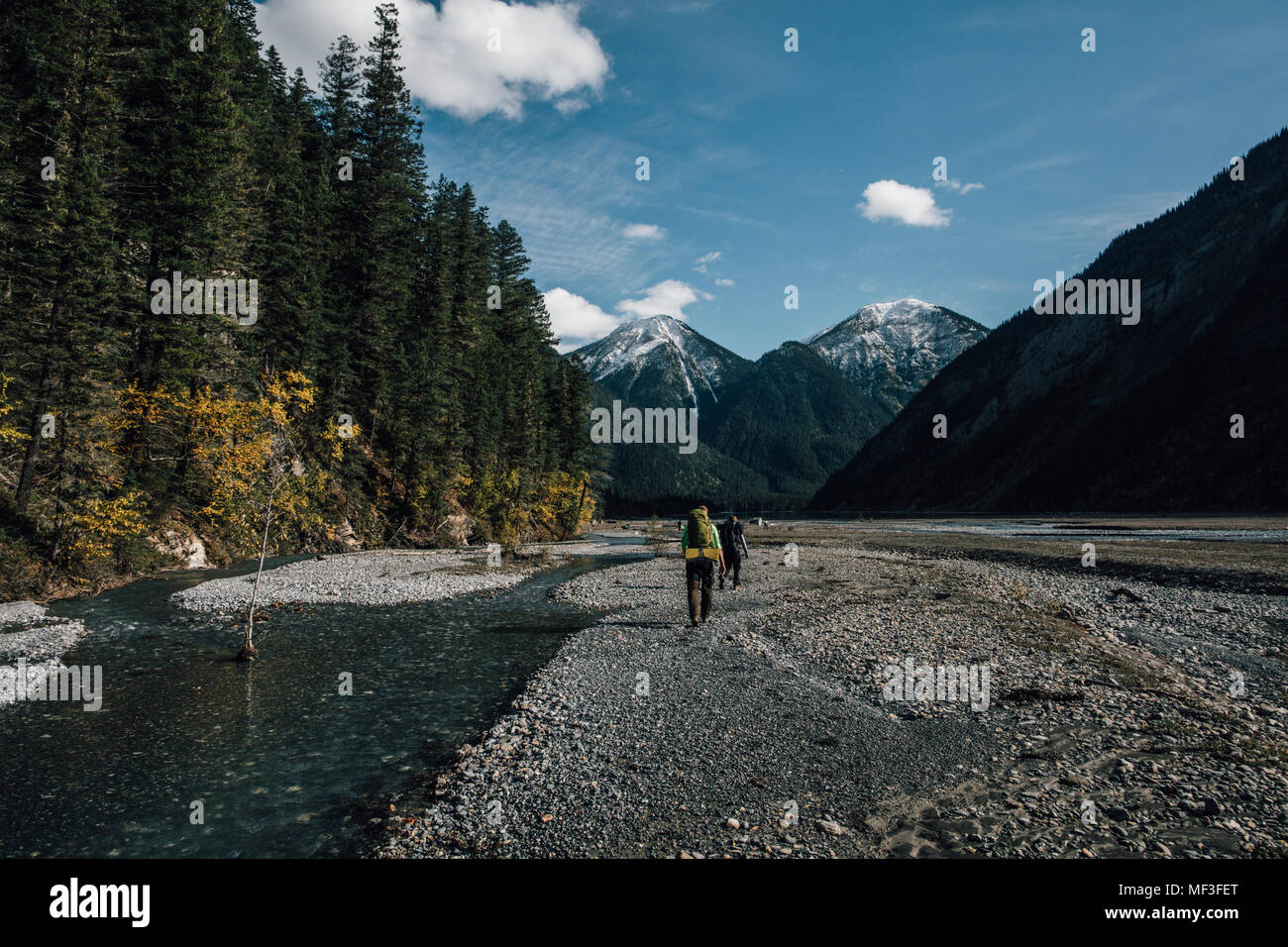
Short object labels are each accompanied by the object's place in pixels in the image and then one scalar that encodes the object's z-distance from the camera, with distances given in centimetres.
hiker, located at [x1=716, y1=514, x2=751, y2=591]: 2395
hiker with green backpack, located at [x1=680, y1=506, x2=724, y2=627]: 1688
